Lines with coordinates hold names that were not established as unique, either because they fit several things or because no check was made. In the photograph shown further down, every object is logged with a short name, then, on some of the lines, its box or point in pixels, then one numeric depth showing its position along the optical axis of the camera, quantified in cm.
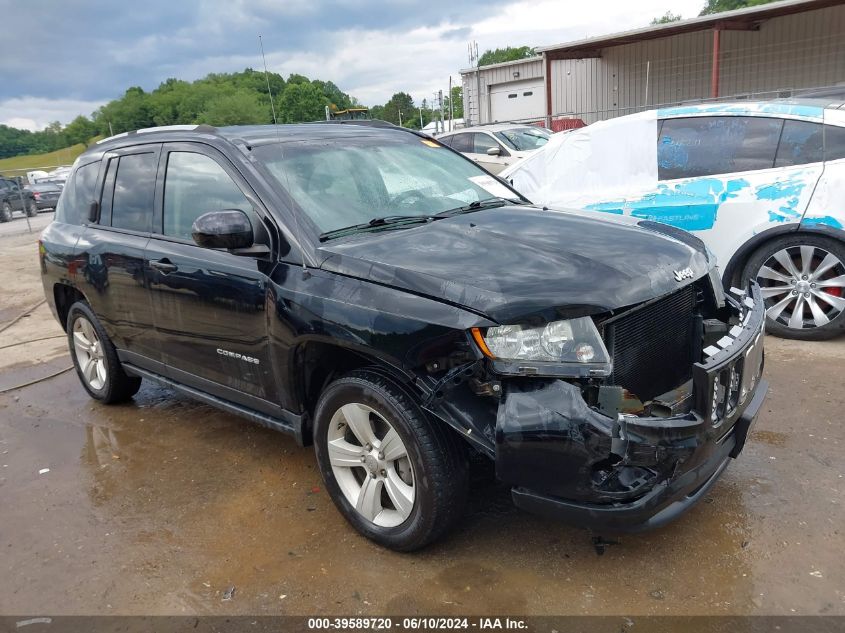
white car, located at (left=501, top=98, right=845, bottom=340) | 517
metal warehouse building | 1844
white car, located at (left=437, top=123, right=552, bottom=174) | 1271
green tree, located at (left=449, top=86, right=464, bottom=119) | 5441
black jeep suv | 251
